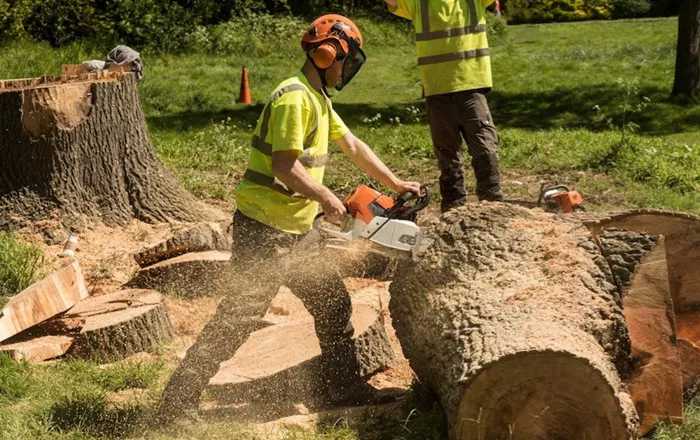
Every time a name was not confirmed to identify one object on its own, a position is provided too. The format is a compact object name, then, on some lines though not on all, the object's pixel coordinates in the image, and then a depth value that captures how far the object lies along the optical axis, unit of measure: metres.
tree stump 12.61
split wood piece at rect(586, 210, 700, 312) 7.99
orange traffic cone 24.84
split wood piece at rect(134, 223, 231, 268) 11.84
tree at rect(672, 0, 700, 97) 24.20
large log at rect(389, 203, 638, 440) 6.74
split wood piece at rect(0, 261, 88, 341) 9.66
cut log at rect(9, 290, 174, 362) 9.77
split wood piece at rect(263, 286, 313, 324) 11.12
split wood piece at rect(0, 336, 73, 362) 9.50
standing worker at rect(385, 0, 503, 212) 12.00
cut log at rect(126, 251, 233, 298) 11.67
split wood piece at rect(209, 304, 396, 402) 9.20
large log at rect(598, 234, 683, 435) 7.52
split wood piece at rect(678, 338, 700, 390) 8.15
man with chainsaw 8.11
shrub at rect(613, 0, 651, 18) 51.12
